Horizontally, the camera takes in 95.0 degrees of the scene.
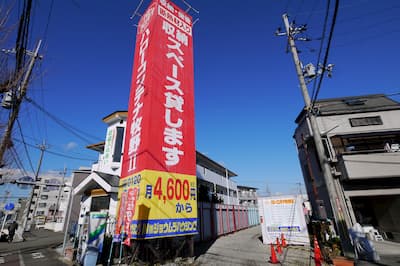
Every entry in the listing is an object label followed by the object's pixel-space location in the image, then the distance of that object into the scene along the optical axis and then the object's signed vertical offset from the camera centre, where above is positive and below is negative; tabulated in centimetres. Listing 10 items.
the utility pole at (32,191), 1614 +168
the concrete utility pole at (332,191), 688 +31
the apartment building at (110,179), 952 +191
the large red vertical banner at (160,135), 661 +281
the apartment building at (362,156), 1123 +254
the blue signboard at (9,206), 1453 +30
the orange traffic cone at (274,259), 702 -208
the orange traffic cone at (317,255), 572 -168
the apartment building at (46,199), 4928 +250
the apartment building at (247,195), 4032 +160
